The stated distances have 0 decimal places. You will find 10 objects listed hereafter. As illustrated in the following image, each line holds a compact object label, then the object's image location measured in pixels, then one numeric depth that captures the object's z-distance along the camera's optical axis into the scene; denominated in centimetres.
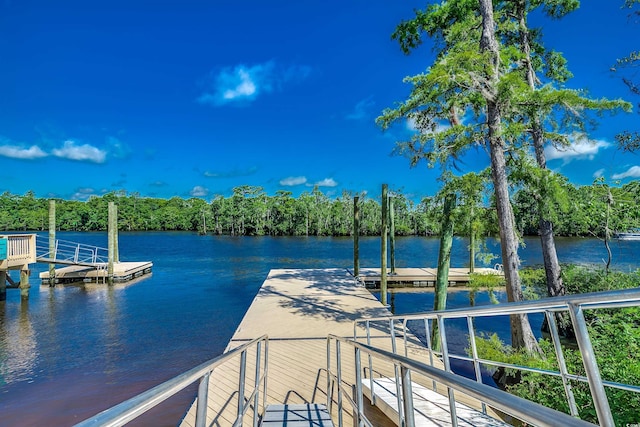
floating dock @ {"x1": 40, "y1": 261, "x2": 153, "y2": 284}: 1797
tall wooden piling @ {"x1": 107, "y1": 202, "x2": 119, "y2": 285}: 1802
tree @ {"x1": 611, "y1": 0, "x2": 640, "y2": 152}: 580
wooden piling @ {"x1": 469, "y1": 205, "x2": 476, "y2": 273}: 823
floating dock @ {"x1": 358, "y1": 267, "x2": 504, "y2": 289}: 1689
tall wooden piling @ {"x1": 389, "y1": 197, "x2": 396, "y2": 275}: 1656
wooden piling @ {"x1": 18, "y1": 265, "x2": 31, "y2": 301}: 1463
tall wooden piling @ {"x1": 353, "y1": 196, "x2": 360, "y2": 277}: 1534
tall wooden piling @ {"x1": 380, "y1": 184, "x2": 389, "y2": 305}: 1209
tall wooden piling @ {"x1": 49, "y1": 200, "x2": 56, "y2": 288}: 1723
